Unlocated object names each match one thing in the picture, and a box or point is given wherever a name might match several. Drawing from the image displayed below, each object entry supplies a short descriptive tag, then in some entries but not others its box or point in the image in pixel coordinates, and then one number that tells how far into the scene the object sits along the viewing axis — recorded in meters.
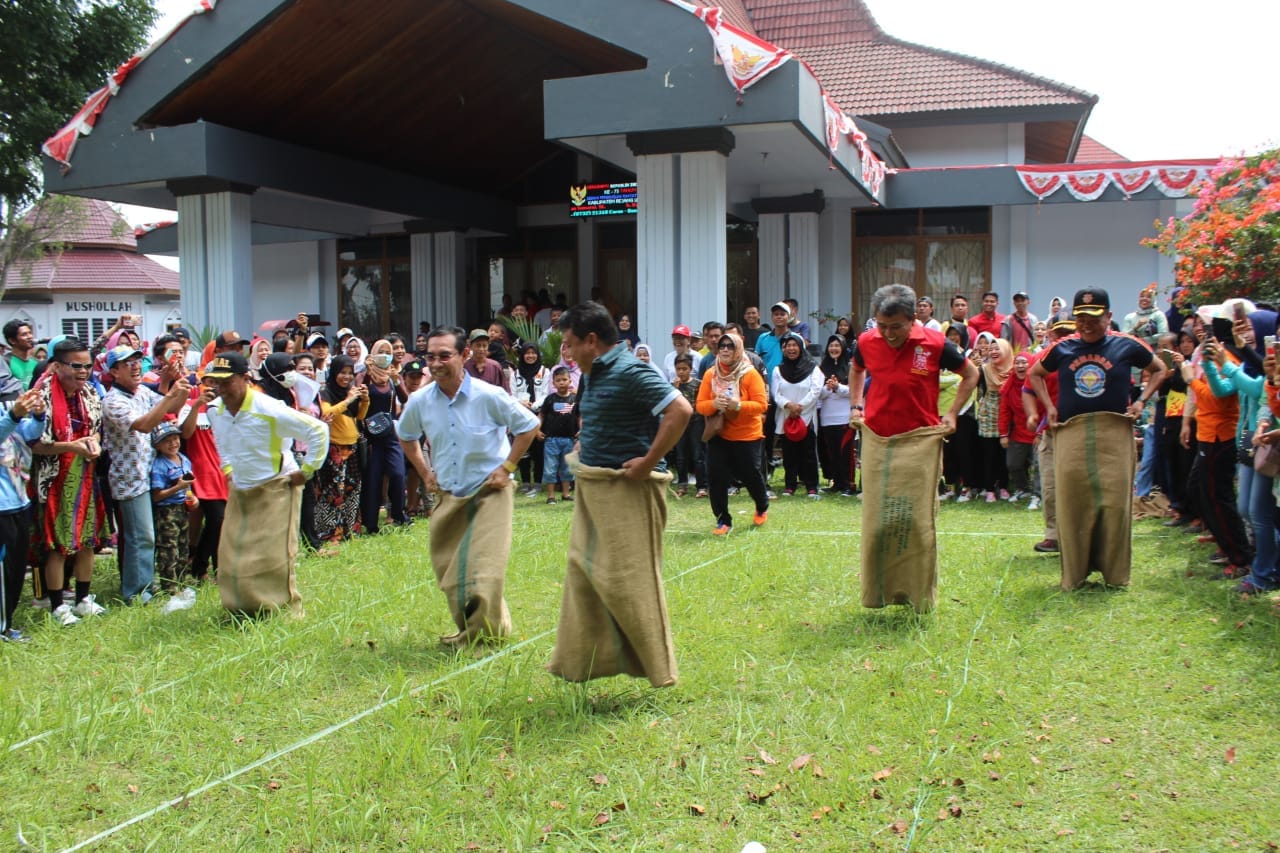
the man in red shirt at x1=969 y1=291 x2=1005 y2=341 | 13.80
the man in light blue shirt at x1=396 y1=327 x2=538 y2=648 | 5.87
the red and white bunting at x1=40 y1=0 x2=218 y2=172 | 15.16
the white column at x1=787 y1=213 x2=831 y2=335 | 18.81
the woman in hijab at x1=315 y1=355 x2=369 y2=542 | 9.78
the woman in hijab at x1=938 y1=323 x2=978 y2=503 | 11.52
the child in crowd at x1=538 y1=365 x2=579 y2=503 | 12.41
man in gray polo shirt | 4.96
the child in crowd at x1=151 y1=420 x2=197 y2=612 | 7.75
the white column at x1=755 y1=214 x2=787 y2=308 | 18.94
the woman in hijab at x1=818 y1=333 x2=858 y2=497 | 12.12
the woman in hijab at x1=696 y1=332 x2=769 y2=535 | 9.56
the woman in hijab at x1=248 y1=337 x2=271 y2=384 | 11.12
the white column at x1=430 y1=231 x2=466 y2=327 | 21.66
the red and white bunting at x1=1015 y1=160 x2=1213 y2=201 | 16.72
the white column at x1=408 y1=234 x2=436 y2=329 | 21.64
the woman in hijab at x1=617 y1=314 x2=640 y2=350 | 15.52
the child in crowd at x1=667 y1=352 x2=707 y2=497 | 12.29
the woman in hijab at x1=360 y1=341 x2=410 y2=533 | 10.24
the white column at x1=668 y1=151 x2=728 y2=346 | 13.60
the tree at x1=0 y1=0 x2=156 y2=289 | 17.59
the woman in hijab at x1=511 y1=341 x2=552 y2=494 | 13.22
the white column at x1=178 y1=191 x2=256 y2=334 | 16.12
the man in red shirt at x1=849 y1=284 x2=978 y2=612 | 6.14
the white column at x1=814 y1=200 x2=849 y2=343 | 19.72
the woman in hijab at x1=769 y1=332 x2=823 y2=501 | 11.88
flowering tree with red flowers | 8.12
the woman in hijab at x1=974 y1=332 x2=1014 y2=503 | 11.20
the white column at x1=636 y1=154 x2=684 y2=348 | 13.78
